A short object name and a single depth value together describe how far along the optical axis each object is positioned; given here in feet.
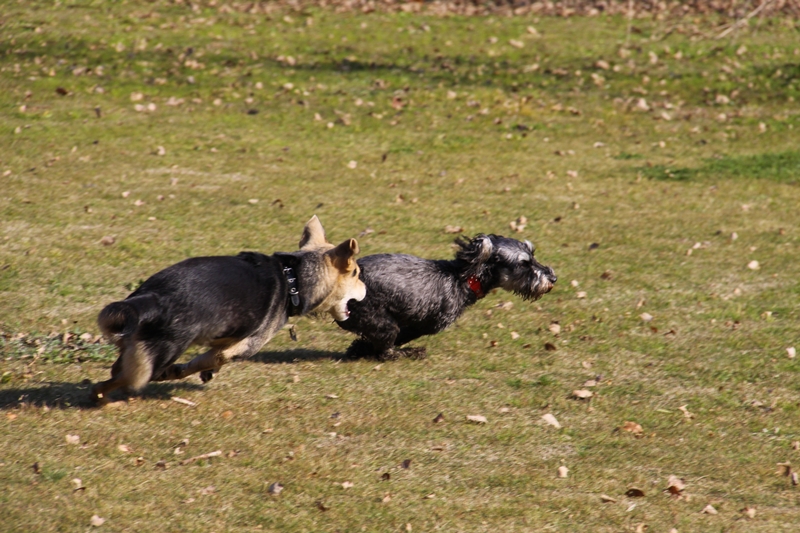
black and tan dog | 39.99
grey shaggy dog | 50.96
